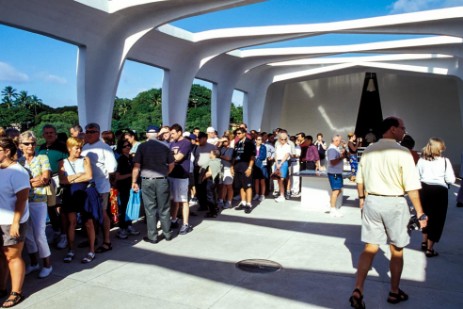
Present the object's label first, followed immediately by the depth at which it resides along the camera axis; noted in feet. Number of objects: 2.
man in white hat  28.60
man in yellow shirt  11.85
